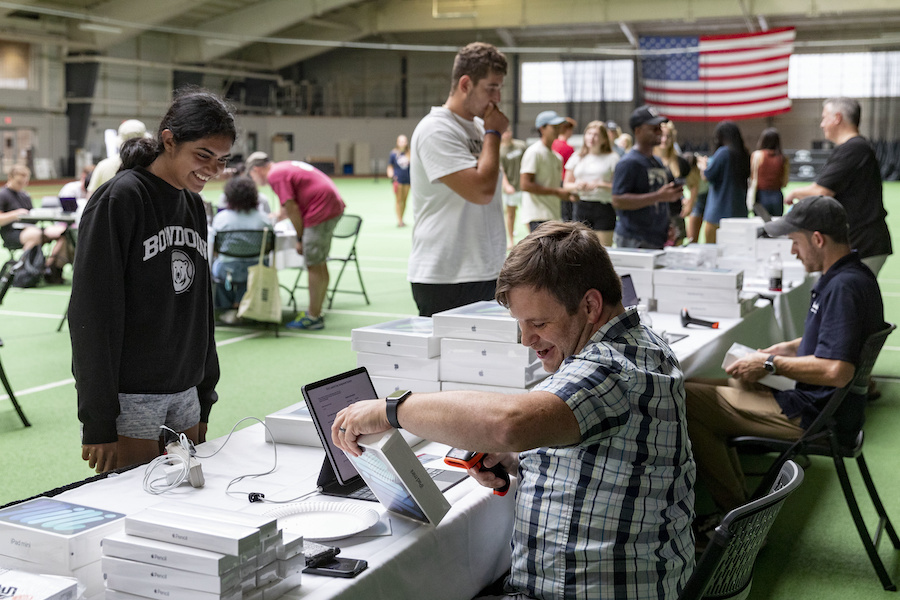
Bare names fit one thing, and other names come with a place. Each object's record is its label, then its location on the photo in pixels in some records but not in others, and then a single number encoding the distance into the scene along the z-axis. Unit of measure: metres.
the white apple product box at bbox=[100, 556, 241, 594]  1.38
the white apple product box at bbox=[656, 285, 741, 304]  4.46
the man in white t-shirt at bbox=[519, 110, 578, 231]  7.79
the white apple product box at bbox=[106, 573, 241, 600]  1.40
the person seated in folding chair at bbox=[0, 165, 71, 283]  9.35
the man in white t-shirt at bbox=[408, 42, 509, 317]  3.55
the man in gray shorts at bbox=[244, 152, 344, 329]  7.46
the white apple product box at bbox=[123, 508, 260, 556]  1.39
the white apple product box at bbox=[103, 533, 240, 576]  1.38
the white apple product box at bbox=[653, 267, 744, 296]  4.46
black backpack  9.72
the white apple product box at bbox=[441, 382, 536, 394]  2.76
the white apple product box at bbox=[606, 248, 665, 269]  4.71
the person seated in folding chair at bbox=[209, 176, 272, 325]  7.45
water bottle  5.24
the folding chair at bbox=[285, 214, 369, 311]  8.57
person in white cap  6.93
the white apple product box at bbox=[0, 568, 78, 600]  1.36
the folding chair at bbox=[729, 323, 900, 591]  3.14
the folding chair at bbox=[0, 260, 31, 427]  4.85
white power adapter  2.09
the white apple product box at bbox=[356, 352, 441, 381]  2.86
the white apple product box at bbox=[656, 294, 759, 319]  4.47
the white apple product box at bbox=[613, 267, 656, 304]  4.68
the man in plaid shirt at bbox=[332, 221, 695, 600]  1.57
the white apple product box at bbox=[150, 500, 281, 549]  1.46
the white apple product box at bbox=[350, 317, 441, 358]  2.84
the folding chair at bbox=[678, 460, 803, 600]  1.69
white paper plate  1.79
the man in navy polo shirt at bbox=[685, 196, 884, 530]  3.22
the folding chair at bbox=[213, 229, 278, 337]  7.42
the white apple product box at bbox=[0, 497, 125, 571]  1.51
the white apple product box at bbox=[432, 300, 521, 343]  2.75
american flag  22.34
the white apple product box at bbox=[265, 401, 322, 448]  2.42
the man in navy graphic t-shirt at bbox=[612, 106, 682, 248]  6.02
